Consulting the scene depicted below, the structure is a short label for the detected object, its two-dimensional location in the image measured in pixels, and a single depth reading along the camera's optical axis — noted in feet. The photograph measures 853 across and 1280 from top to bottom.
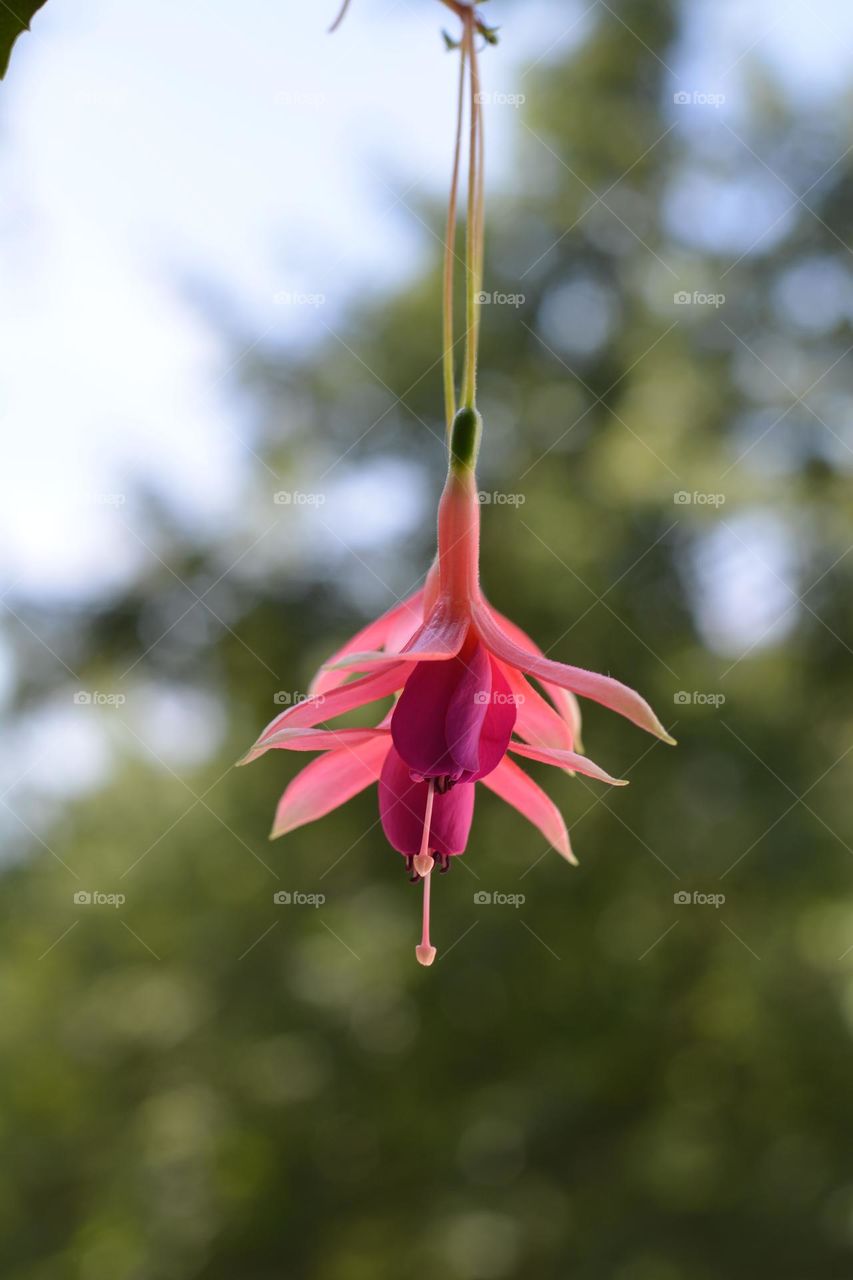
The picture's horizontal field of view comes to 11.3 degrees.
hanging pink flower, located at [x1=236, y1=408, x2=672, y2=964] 1.83
